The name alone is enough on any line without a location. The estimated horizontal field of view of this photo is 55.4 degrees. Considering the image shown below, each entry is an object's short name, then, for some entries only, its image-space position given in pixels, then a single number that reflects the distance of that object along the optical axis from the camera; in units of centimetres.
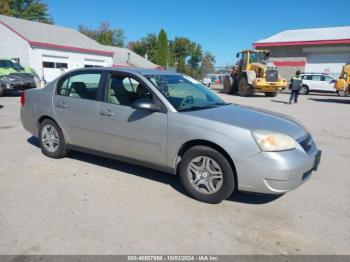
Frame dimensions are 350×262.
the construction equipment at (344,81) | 1937
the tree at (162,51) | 5549
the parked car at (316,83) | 2561
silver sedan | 370
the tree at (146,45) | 7306
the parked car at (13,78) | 1590
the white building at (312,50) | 3147
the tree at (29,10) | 5379
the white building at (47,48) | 2880
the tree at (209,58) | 9450
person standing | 1731
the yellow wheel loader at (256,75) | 2145
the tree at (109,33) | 7881
